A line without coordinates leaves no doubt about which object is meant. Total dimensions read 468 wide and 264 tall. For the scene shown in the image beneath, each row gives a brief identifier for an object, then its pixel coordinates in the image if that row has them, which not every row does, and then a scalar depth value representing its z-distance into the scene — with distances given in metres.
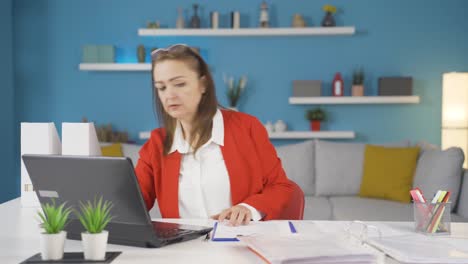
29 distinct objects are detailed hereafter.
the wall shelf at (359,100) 5.11
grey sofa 3.75
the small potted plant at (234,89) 5.26
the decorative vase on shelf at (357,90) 5.15
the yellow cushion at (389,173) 4.07
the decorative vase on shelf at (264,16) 5.15
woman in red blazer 1.87
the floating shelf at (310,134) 5.16
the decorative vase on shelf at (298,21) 5.15
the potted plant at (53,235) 1.18
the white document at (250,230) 1.43
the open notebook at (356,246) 1.17
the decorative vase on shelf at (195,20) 5.19
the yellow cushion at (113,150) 4.31
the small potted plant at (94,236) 1.18
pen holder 1.50
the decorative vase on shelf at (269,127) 5.19
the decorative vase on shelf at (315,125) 5.23
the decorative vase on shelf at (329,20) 5.12
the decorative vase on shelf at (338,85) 5.16
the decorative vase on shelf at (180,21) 5.20
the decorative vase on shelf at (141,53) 5.23
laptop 1.30
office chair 1.97
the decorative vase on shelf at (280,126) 5.18
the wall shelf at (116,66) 5.24
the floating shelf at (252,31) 5.12
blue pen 1.48
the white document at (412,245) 1.19
